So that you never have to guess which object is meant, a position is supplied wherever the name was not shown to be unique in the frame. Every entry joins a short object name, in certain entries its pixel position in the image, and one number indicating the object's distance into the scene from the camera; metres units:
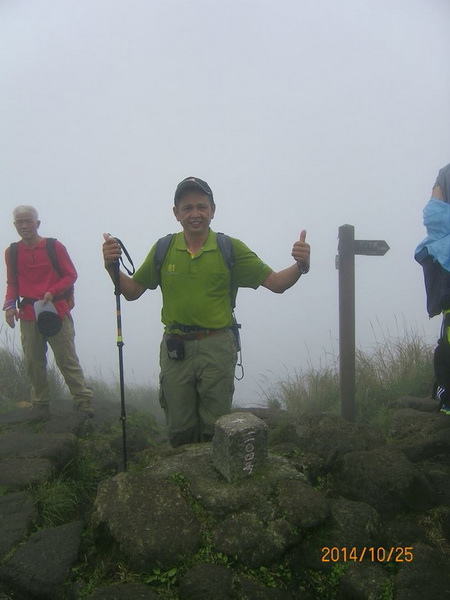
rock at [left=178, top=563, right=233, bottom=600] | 2.36
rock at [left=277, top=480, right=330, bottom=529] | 2.79
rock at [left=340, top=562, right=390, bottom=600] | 2.42
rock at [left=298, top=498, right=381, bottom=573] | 2.66
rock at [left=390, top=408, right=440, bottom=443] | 4.09
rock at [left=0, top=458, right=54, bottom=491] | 3.50
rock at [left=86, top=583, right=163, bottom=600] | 2.32
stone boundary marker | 3.04
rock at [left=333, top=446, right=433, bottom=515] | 3.14
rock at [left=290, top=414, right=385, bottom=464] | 3.83
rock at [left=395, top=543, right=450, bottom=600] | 2.40
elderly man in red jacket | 5.40
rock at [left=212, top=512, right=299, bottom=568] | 2.60
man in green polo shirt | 3.72
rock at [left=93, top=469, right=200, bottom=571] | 2.59
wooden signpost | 5.28
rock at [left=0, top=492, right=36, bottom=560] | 2.85
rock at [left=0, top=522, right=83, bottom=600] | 2.55
